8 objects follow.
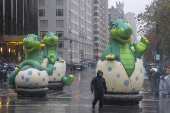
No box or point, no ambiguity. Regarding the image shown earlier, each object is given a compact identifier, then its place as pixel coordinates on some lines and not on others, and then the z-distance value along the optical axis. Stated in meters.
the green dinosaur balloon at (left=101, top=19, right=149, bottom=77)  11.66
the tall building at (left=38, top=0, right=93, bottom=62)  72.31
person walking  10.46
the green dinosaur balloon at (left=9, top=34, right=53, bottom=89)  14.68
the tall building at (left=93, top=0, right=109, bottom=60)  114.50
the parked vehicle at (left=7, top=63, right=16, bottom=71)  48.48
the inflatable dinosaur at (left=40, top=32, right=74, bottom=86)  18.25
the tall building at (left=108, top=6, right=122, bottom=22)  168.12
